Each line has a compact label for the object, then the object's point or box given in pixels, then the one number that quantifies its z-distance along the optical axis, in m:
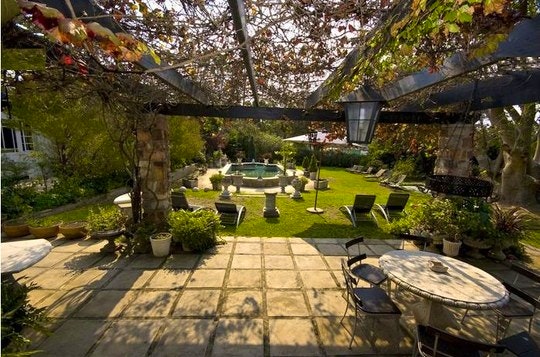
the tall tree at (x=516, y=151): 9.71
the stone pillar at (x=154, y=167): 6.19
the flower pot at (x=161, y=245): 5.66
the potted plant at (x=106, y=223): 5.66
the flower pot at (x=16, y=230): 6.63
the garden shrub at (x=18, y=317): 2.83
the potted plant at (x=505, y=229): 5.84
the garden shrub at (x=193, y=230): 5.86
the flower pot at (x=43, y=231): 6.55
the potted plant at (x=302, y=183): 13.65
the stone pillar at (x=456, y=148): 6.55
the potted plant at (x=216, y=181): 13.38
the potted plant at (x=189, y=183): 13.76
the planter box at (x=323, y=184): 14.58
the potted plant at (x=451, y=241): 5.84
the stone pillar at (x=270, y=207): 8.95
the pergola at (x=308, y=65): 2.57
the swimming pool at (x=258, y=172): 14.95
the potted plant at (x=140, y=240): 5.87
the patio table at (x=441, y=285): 3.11
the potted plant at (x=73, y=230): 6.50
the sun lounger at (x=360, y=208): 8.20
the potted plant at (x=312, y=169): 17.83
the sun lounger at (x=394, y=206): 8.54
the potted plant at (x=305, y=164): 20.09
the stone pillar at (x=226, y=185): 11.25
